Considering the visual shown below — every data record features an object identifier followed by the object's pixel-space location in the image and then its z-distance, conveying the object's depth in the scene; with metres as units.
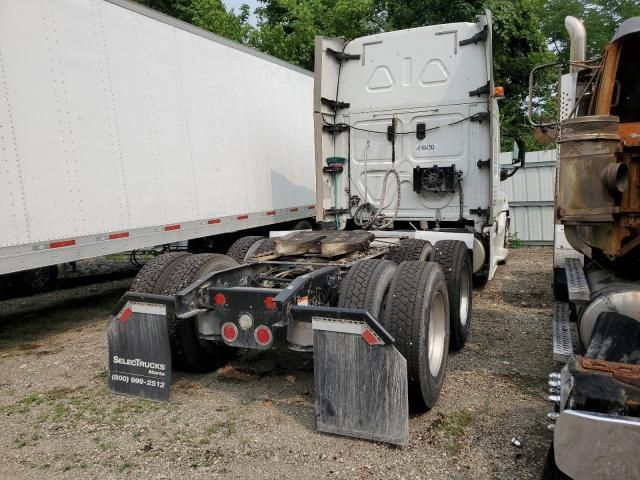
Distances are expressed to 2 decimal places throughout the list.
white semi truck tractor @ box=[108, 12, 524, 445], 3.34
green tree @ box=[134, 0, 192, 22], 19.36
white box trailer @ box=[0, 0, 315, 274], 5.11
